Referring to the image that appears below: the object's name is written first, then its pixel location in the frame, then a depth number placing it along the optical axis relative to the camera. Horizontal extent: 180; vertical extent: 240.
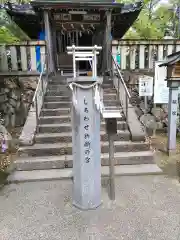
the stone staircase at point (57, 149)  4.88
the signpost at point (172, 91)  5.24
